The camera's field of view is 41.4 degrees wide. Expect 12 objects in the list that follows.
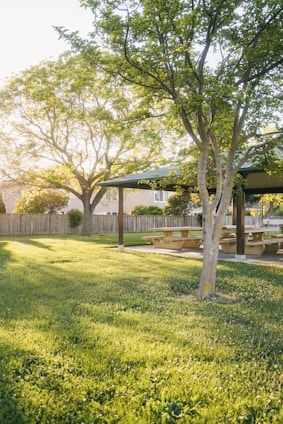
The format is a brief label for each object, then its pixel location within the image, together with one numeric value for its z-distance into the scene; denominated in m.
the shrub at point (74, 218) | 26.22
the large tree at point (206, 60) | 5.90
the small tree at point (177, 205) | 30.61
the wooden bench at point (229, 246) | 14.04
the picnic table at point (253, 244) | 13.36
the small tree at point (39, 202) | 26.19
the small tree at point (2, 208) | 24.52
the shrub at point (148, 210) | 31.45
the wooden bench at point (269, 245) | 13.07
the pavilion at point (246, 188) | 10.54
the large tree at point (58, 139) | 19.98
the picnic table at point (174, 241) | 14.79
